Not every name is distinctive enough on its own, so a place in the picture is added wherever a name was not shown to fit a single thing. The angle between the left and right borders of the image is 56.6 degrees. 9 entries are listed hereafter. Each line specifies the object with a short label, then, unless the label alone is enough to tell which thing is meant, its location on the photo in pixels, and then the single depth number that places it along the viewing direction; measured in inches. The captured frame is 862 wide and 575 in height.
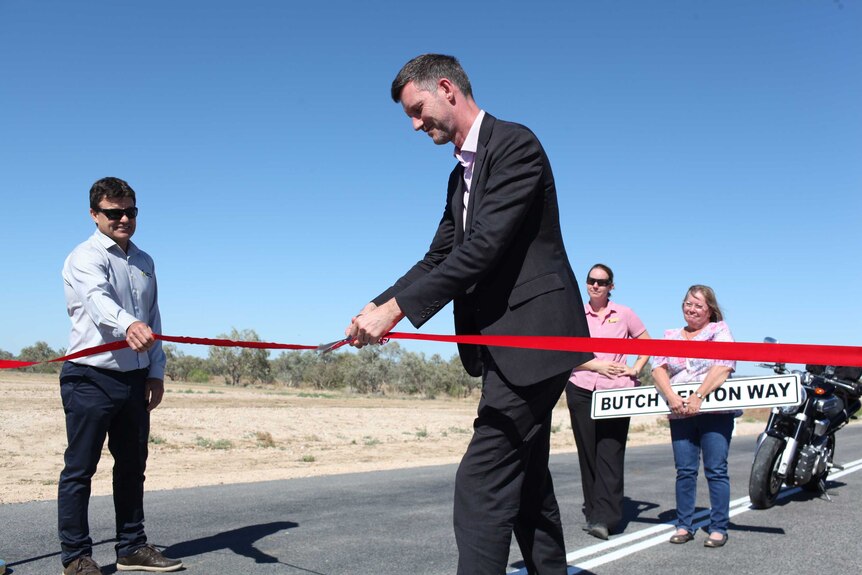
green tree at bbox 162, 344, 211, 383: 2908.5
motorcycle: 310.7
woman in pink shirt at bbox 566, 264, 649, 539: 256.2
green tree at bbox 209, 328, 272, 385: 2918.3
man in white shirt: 178.5
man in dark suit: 119.0
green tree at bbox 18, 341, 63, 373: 2556.6
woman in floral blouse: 246.5
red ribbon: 102.9
